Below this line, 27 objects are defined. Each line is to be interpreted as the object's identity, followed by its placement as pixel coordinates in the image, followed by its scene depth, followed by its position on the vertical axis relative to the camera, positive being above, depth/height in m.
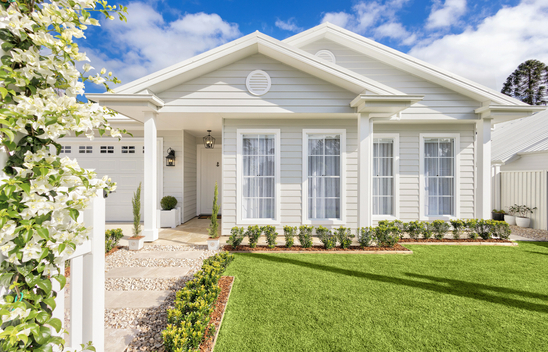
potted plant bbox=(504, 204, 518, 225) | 7.91 -1.22
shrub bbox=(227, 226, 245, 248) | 4.95 -1.21
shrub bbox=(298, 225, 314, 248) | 5.07 -1.22
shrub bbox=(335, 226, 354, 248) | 5.05 -1.23
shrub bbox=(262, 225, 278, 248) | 5.02 -1.20
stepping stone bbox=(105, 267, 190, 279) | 3.72 -1.47
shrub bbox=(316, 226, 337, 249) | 5.04 -1.24
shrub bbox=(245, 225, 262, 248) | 5.00 -1.16
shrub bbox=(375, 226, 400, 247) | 5.10 -1.20
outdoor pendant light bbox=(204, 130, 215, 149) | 7.63 +1.09
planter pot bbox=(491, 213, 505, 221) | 8.27 -1.29
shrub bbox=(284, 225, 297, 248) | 5.10 -1.21
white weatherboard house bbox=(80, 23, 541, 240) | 5.17 +1.12
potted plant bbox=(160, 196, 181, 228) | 6.93 -1.01
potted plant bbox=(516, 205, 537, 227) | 7.55 -1.18
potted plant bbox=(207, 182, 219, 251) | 4.89 -1.14
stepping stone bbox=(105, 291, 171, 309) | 2.90 -1.49
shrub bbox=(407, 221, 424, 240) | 5.71 -1.18
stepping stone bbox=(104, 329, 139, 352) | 2.17 -1.49
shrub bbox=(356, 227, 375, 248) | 5.09 -1.22
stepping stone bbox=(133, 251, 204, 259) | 4.51 -1.44
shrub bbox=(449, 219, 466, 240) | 5.73 -1.15
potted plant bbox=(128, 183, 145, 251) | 4.86 -1.14
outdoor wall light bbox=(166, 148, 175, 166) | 7.18 +0.53
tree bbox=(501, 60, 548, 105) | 22.23 +8.64
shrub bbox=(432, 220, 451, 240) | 5.74 -1.16
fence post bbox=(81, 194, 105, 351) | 1.54 -0.64
